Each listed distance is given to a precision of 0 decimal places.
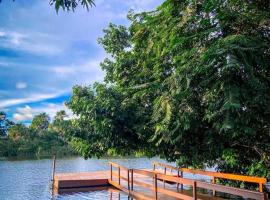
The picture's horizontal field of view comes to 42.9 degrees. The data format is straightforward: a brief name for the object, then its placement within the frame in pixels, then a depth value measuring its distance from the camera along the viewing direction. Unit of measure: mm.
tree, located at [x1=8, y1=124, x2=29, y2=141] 63156
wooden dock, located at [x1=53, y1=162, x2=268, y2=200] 8969
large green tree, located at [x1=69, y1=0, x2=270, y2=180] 5930
